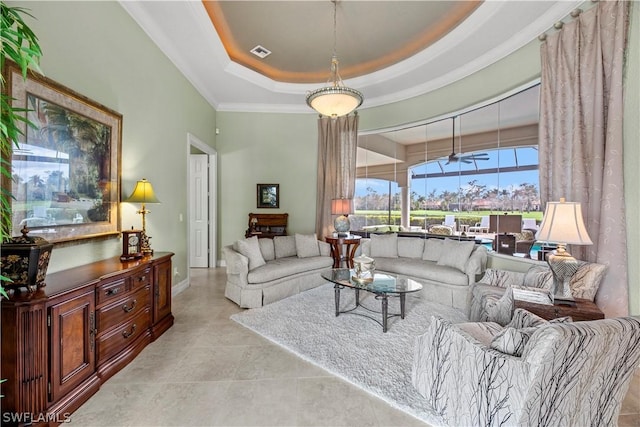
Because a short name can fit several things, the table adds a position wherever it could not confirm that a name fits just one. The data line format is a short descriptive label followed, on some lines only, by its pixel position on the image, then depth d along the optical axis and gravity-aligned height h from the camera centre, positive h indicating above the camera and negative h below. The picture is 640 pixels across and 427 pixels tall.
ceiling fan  4.17 +0.91
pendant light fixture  3.39 +1.46
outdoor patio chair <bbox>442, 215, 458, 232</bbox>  4.56 -0.15
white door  5.52 +0.26
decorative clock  2.56 -0.34
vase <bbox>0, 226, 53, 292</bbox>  1.53 -0.30
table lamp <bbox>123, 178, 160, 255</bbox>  2.79 +0.14
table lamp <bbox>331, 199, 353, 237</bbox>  5.13 -0.03
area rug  2.05 -1.30
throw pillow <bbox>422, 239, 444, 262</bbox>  4.31 -0.61
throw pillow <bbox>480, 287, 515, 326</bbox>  2.28 -0.83
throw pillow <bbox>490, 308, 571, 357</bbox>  1.43 -0.68
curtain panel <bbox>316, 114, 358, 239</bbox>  5.64 +1.04
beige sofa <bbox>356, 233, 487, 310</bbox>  3.66 -0.77
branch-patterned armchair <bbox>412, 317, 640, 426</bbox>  1.26 -0.86
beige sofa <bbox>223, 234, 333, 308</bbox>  3.62 -0.82
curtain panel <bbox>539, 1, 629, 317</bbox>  2.37 +0.81
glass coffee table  2.90 -0.84
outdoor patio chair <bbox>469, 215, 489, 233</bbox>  4.04 -0.21
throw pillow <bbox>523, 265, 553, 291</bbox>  2.61 -0.65
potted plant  1.36 -0.25
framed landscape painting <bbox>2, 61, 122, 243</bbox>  1.82 +0.36
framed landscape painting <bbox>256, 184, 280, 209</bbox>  5.82 +0.35
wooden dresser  1.48 -0.84
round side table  5.02 -0.69
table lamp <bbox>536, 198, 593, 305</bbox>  2.10 -0.18
